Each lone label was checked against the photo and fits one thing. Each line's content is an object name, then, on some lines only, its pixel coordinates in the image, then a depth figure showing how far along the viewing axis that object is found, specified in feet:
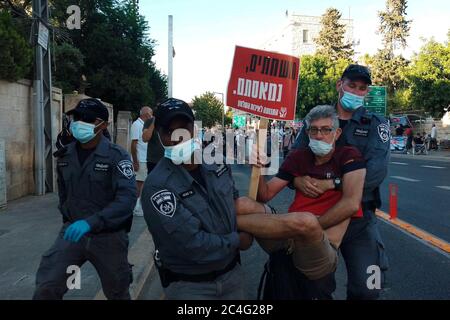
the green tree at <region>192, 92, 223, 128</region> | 229.86
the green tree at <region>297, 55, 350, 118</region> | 181.37
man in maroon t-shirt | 7.97
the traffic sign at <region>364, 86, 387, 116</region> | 115.34
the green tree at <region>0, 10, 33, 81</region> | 29.71
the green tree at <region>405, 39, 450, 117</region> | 99.66
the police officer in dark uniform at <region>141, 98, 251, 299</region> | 7.73
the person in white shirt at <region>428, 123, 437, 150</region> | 106.73
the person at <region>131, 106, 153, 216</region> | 24.85
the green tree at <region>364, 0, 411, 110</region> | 178.09
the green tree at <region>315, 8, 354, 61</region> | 215.10
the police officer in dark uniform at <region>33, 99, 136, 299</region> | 10.48
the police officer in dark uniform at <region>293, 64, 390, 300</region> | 10.05
